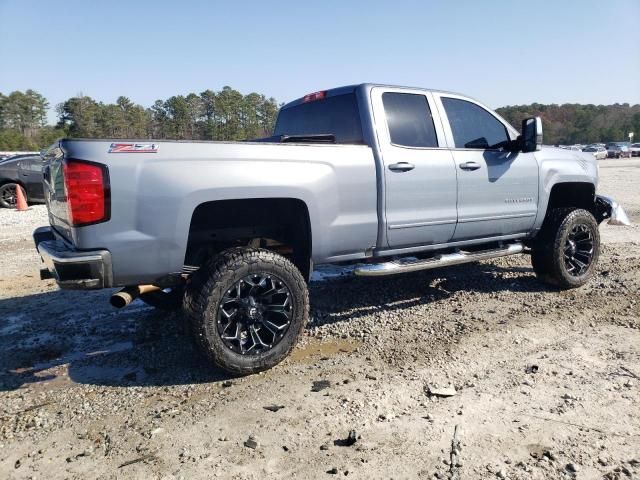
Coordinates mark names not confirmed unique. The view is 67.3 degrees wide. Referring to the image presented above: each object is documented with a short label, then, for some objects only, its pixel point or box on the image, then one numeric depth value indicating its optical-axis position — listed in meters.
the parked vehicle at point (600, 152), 47.45
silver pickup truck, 2.90
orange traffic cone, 12.38
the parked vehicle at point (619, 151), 49.44
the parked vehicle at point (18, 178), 12.54
